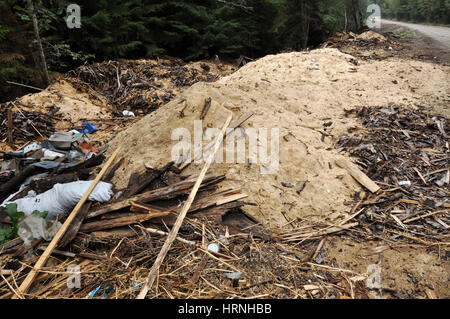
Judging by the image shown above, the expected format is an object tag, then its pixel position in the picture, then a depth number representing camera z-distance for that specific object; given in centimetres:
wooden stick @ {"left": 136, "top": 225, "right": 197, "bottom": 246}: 257
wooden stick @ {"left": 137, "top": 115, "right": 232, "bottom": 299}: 214
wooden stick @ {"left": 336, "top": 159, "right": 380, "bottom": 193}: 351
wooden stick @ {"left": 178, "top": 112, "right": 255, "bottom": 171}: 350
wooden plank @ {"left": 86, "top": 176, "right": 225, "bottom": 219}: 288
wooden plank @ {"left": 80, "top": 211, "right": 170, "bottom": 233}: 276
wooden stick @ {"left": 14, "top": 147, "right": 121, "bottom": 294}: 223
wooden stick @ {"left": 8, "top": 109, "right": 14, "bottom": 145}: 537
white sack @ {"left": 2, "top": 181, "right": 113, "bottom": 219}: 299
